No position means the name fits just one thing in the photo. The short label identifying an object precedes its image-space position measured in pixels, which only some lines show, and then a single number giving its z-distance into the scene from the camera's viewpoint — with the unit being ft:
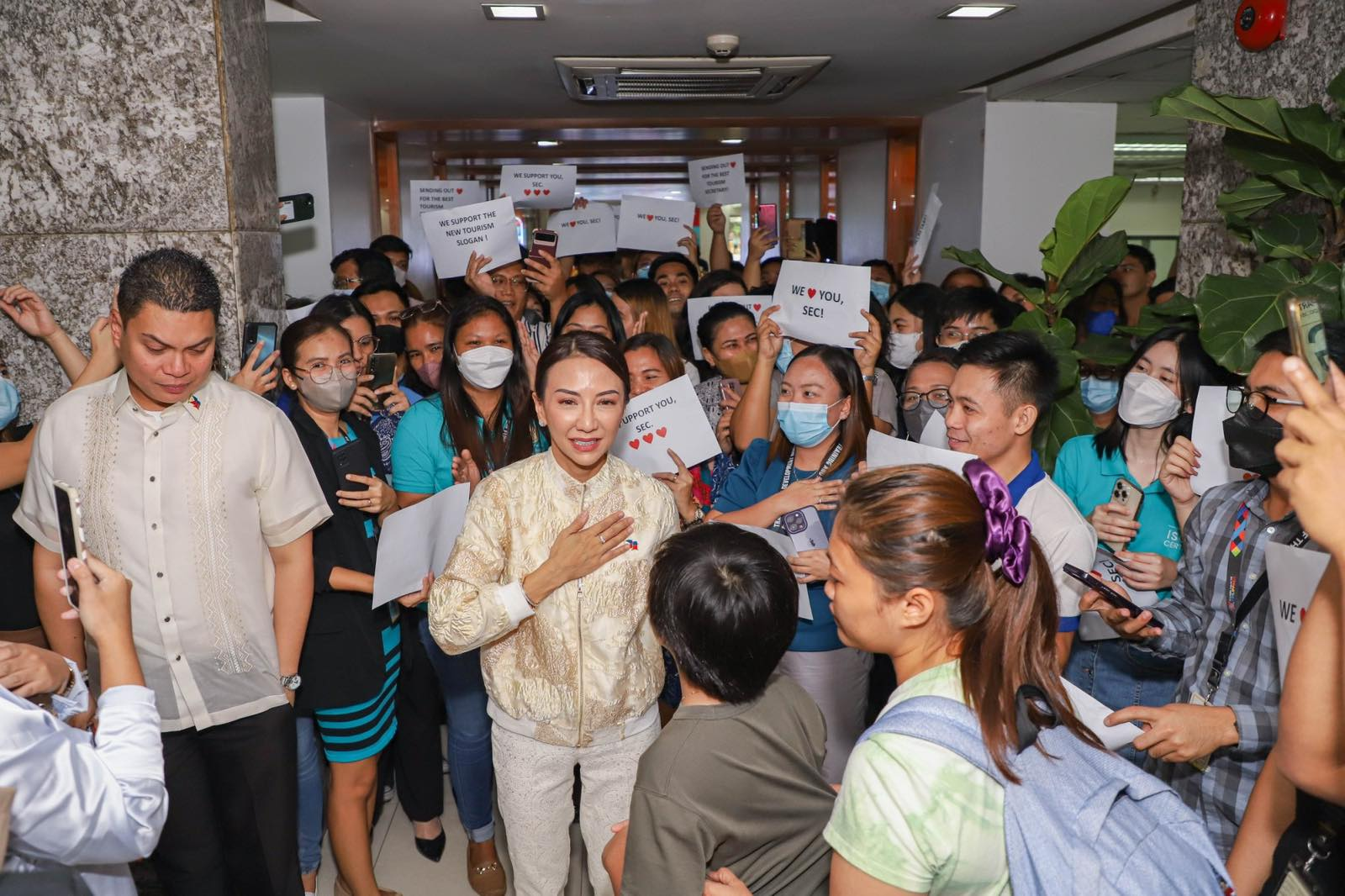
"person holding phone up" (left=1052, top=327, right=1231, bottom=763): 8.16
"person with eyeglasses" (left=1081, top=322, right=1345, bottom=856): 5.75
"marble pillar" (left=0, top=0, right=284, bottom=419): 9.77
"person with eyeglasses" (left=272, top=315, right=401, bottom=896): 8.32
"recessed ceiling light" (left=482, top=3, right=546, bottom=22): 14.84
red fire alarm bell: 11.37
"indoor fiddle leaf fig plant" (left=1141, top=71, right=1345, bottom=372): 8.87
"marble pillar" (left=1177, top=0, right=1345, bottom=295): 10.87
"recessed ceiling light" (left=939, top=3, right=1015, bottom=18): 15.14
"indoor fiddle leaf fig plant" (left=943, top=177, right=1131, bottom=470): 11.40
